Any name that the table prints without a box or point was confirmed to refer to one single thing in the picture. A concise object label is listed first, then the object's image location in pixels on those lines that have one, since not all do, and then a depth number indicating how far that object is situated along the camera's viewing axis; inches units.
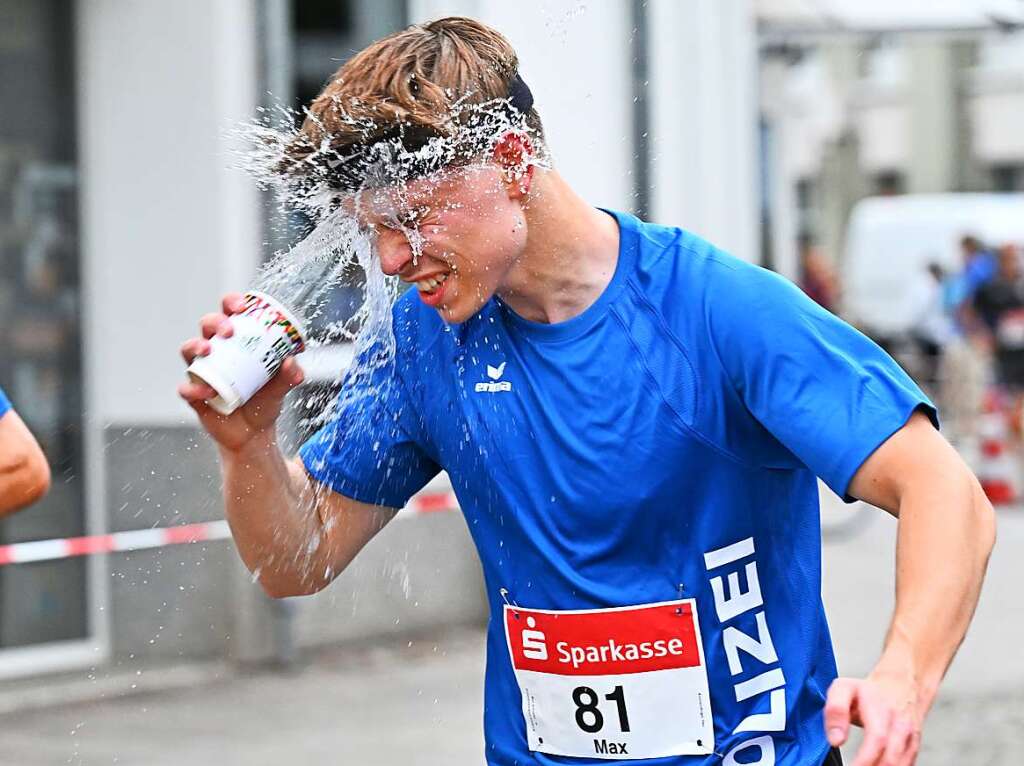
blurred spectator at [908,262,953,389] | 810.8
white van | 1027.9
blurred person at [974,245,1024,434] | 607.5
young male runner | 110.3
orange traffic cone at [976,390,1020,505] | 562.3
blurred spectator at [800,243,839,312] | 915.4
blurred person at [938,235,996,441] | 703.7
